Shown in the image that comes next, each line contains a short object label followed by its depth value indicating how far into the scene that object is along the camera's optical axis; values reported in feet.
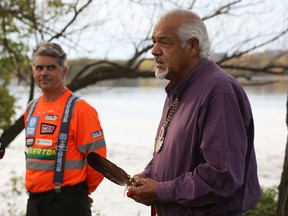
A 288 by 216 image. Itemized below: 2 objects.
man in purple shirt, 7.20
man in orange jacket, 11.73
